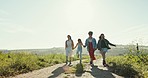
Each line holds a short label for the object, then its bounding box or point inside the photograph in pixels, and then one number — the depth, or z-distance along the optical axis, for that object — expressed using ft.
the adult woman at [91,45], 26.07
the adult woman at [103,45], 25.22
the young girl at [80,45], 27.58
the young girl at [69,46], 28.29
